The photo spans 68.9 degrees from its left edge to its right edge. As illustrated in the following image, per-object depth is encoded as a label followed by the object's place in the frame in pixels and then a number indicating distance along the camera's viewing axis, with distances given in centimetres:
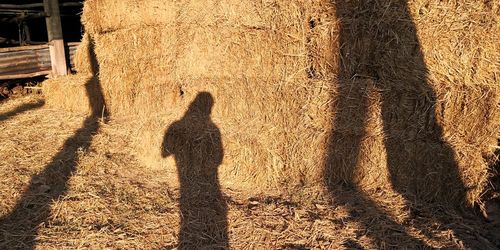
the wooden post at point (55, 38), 877
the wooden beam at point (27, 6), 892
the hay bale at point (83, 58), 797
